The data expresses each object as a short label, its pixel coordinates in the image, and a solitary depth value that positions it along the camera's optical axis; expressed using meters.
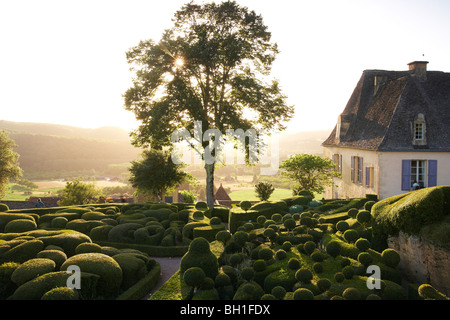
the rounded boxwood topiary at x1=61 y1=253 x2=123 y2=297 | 12.47
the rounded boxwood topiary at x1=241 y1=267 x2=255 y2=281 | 12.37
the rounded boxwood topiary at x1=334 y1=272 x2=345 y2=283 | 11.38
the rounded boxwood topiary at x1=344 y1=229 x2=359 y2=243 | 14.64
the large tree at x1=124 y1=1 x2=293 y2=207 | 28.75
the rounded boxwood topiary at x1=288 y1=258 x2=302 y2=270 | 12.63
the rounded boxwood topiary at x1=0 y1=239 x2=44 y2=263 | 13.73
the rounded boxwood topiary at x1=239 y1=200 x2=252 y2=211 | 23.08
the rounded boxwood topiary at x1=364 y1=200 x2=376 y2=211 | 18.84
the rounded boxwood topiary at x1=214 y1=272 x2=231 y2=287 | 11.80
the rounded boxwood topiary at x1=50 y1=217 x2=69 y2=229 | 21.34
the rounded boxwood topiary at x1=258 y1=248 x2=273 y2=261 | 13.80
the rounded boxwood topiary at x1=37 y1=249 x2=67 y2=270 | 13.27
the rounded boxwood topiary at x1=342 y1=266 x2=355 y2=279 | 11.61
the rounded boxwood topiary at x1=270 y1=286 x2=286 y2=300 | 10.70
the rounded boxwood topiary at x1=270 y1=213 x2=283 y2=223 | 19.42
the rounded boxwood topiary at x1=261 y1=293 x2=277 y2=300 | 10.00
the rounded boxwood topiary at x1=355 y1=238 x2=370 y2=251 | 13.47
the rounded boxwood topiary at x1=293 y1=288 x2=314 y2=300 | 9.94
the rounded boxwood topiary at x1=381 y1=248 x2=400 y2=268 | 12.31
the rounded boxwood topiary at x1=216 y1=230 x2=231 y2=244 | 16.40
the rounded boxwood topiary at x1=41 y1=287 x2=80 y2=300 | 10.34
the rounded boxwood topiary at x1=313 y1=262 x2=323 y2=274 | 12.25
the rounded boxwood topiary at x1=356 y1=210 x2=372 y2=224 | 15.93
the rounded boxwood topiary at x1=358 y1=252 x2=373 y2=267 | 12.45
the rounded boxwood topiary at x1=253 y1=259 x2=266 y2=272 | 13.00
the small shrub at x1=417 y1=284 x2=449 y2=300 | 10.07
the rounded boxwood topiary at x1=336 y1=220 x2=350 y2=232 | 16.09
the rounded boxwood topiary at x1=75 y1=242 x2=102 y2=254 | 14.47
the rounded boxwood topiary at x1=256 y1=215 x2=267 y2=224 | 19.11
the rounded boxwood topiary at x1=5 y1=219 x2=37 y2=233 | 19.27
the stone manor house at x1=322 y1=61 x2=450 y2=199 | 26.31
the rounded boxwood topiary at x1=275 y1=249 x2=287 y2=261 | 13.71
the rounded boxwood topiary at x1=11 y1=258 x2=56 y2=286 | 11.93
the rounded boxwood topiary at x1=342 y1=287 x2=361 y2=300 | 9.88
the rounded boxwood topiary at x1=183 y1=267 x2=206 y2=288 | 11.46
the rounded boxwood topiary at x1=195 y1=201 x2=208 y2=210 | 27.64
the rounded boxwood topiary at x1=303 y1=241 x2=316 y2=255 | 14.03
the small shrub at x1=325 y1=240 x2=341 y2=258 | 13.45
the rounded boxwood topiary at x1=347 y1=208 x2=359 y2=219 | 18.20
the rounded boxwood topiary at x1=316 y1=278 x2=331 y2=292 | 10.88
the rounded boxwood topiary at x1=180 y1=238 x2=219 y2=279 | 12.66
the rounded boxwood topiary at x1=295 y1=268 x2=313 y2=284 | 11.41
